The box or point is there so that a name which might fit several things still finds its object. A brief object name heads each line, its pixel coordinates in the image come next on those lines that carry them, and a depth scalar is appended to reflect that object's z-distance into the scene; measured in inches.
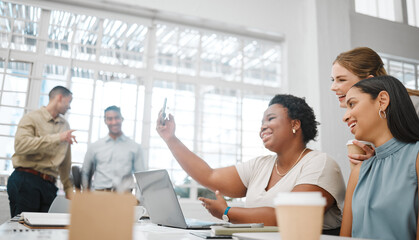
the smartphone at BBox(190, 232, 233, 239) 33.8
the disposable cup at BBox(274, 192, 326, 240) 18.9
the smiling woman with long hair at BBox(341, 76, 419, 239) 40.1
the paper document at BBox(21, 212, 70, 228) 40.6
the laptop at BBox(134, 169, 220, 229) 46.1
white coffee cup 51.6
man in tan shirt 116.4
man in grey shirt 137.3
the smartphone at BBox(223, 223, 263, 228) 35.9
